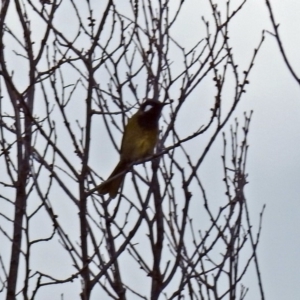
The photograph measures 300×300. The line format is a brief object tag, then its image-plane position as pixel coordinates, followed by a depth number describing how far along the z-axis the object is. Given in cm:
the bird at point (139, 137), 951
